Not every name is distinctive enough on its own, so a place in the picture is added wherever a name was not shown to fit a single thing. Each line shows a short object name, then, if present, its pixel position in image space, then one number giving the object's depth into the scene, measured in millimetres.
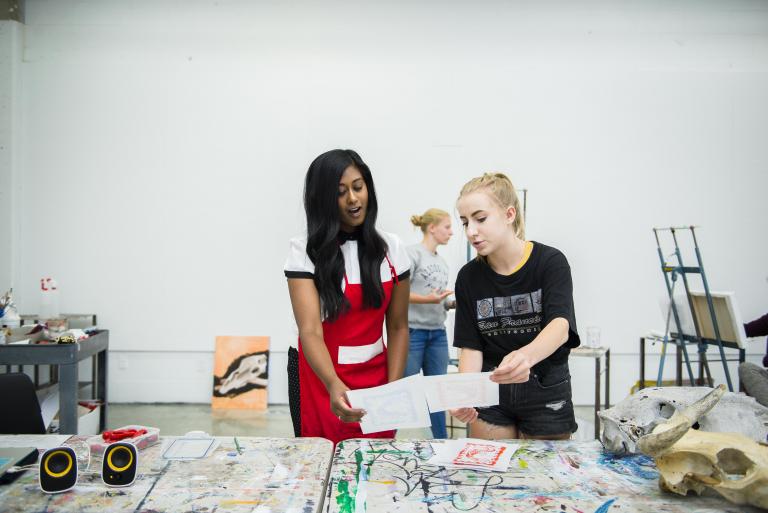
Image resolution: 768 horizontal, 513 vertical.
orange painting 4207
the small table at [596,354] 3201
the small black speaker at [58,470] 1062
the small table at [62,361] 2857
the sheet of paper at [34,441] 1370
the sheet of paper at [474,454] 1205
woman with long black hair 1589
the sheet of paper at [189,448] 1265
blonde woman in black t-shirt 1482
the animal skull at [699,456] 984
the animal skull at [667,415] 1177
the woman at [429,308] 3162
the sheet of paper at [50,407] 2863
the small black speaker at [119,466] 1100
